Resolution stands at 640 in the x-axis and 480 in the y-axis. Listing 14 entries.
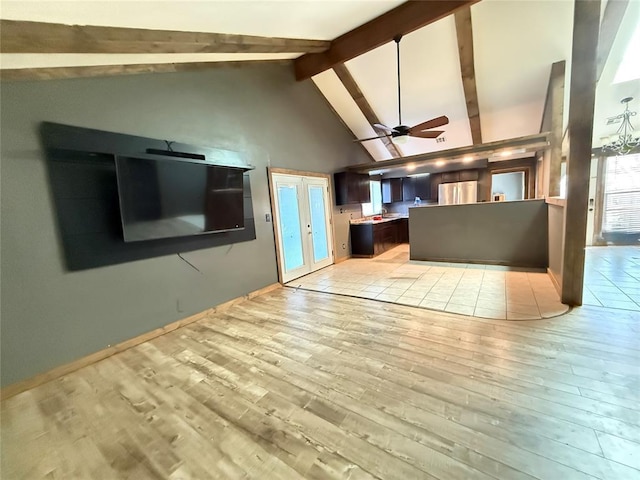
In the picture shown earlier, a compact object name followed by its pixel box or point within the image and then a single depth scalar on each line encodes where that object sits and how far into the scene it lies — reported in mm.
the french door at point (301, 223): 4793
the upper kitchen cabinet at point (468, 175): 7528
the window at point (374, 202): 8000
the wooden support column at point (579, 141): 2650
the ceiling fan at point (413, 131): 3981
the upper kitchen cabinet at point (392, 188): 8750
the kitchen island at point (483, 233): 4715
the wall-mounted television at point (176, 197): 2627
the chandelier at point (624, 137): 4754
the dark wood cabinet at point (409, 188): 8617
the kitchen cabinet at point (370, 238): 6641
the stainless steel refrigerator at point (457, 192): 7551
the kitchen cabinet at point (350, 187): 6266
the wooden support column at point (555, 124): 4426
